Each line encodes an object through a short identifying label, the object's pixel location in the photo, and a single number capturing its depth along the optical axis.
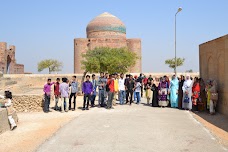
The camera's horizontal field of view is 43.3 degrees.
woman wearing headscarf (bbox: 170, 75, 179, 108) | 11.39
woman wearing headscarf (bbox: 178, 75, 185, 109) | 11.22
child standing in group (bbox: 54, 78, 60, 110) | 11.09
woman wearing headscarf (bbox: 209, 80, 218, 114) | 9.72
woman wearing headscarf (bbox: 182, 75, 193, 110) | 10.86
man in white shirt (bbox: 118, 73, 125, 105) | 12.29
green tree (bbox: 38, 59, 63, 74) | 59.91
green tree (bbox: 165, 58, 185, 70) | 55.84
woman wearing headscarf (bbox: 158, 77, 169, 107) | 11.49
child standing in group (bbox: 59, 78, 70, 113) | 10.73
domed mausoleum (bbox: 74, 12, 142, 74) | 42.28
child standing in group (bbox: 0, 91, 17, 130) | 8.00
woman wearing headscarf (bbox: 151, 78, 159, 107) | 11.76
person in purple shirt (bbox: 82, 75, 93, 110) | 11.05
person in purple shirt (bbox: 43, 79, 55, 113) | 10.98
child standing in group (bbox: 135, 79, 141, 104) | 12.85
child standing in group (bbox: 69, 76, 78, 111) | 11.13
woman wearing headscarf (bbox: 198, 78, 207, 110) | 10.49
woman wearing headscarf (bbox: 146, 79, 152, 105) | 12.54
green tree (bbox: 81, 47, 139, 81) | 23.97
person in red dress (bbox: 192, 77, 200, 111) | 10.45
